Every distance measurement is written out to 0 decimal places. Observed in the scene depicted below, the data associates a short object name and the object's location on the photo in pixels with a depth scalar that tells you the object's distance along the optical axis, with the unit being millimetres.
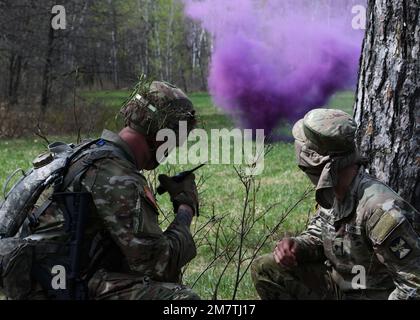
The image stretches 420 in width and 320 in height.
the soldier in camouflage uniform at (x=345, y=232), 3271
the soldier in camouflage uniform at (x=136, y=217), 3260
